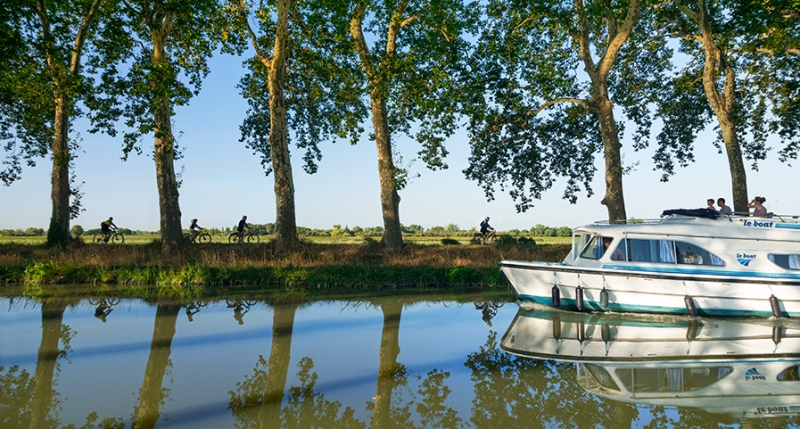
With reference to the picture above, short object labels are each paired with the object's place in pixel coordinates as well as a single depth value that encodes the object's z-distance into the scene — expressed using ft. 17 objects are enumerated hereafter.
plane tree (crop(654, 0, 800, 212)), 65.62
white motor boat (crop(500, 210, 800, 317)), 42.14
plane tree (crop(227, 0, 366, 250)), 71.03
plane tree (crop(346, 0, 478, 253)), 69.05
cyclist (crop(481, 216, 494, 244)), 94.98
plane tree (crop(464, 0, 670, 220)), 71.15
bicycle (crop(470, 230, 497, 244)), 93.61
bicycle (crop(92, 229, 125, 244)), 95.02
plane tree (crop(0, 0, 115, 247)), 61.00
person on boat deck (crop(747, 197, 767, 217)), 55.31
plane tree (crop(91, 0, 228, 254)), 64.59
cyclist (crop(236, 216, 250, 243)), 96.99
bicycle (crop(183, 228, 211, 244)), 86.17
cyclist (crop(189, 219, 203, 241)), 93.17
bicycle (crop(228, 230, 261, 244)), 96.63
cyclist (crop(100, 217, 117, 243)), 96.22
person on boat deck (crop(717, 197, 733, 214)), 56.39
